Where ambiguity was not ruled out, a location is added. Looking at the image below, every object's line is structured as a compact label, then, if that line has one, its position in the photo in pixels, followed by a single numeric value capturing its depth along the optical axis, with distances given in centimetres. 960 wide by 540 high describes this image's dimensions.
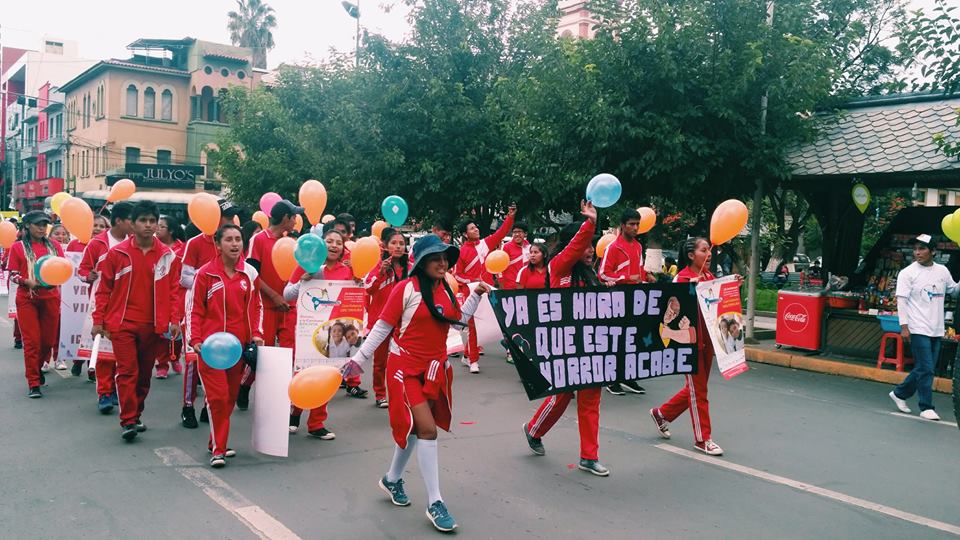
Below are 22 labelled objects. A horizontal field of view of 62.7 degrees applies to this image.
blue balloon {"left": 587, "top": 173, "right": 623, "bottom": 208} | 562
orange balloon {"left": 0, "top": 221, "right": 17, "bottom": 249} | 880
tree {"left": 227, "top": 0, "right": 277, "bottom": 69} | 4981
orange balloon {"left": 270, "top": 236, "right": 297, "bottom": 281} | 621
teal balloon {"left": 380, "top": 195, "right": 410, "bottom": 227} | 908
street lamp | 2457
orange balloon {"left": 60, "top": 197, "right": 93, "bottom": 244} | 723
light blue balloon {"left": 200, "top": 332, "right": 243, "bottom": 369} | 513
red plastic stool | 1014
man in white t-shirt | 796
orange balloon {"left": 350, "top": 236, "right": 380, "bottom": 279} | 616
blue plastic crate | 1016
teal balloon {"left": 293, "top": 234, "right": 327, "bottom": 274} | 558
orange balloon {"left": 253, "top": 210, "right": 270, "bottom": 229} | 1023
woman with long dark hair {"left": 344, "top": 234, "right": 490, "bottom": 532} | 457
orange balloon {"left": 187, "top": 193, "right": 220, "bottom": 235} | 641
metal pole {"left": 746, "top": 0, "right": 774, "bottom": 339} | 1276
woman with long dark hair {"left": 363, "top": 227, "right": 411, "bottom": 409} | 742
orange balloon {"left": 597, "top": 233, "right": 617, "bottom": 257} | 948
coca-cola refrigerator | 1155
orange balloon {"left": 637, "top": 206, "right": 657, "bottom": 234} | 863
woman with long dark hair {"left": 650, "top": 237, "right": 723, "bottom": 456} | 629
